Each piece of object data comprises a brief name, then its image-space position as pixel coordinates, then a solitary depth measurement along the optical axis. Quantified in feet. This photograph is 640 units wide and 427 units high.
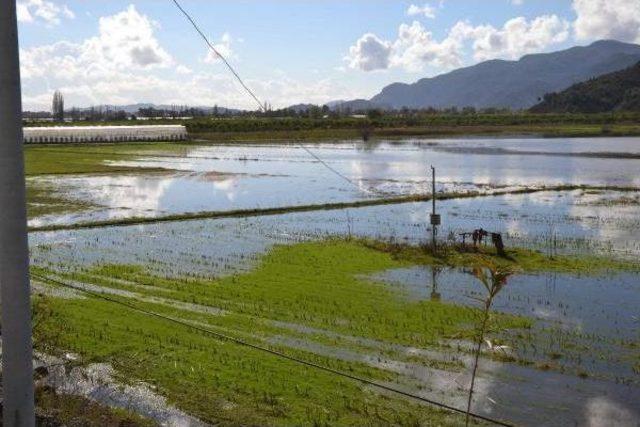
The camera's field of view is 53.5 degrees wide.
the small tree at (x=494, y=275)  19.32
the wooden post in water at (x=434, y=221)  71.41
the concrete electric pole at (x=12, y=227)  13.11
